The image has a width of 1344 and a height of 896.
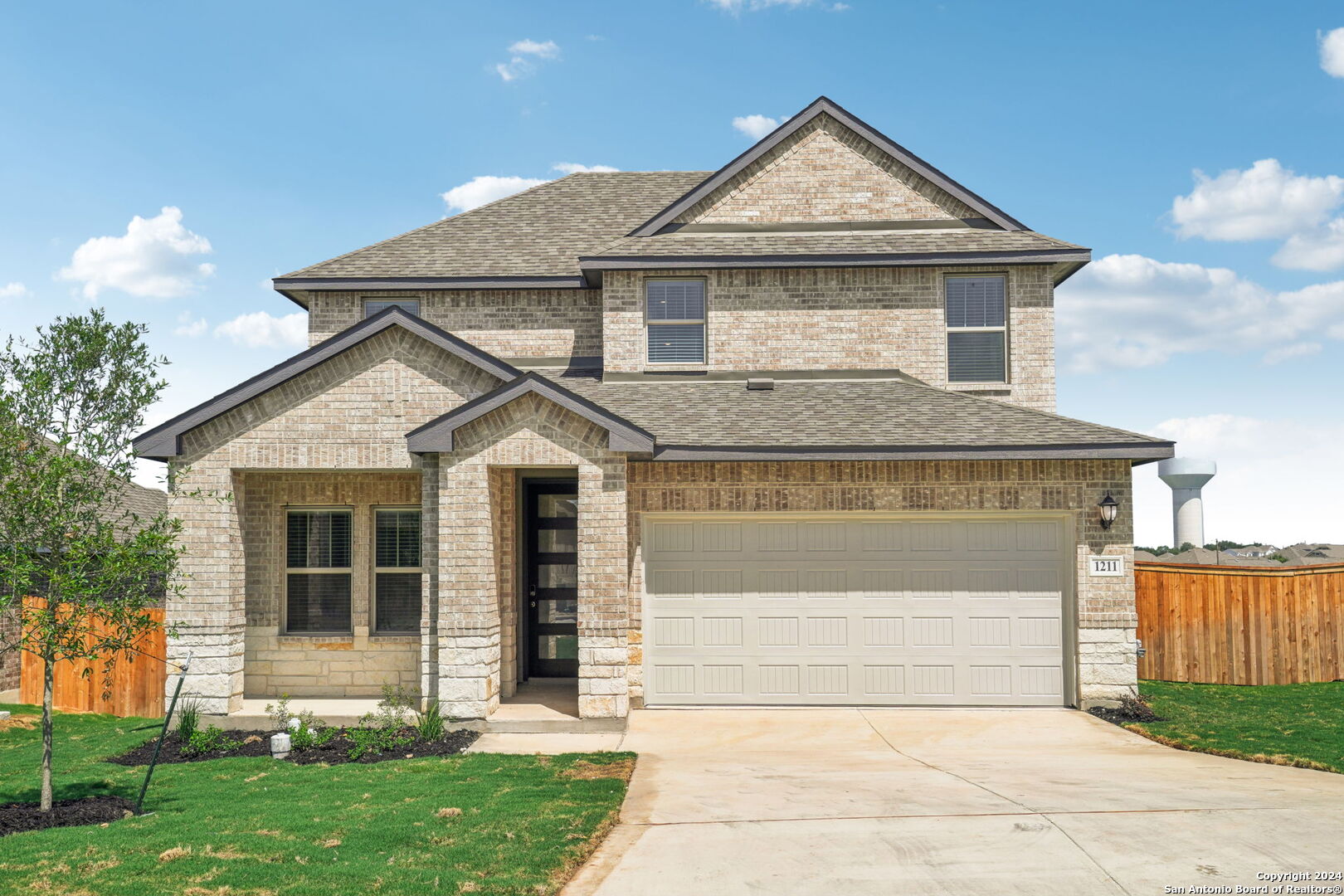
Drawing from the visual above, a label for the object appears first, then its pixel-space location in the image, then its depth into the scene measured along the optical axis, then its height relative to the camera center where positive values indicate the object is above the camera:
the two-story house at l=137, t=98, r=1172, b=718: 11.67 -0.22
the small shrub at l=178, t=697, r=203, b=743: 11.27 -2.39
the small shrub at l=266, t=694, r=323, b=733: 11.68 -2.41
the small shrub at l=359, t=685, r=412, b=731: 11.30 -2.38
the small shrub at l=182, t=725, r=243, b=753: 10.84 -2.52
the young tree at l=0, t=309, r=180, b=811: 8.20 -0.13
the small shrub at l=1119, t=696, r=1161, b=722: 12.23 -2.50
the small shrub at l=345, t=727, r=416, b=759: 10.59 -2.46
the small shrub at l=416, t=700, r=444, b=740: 11.02 -2.35
